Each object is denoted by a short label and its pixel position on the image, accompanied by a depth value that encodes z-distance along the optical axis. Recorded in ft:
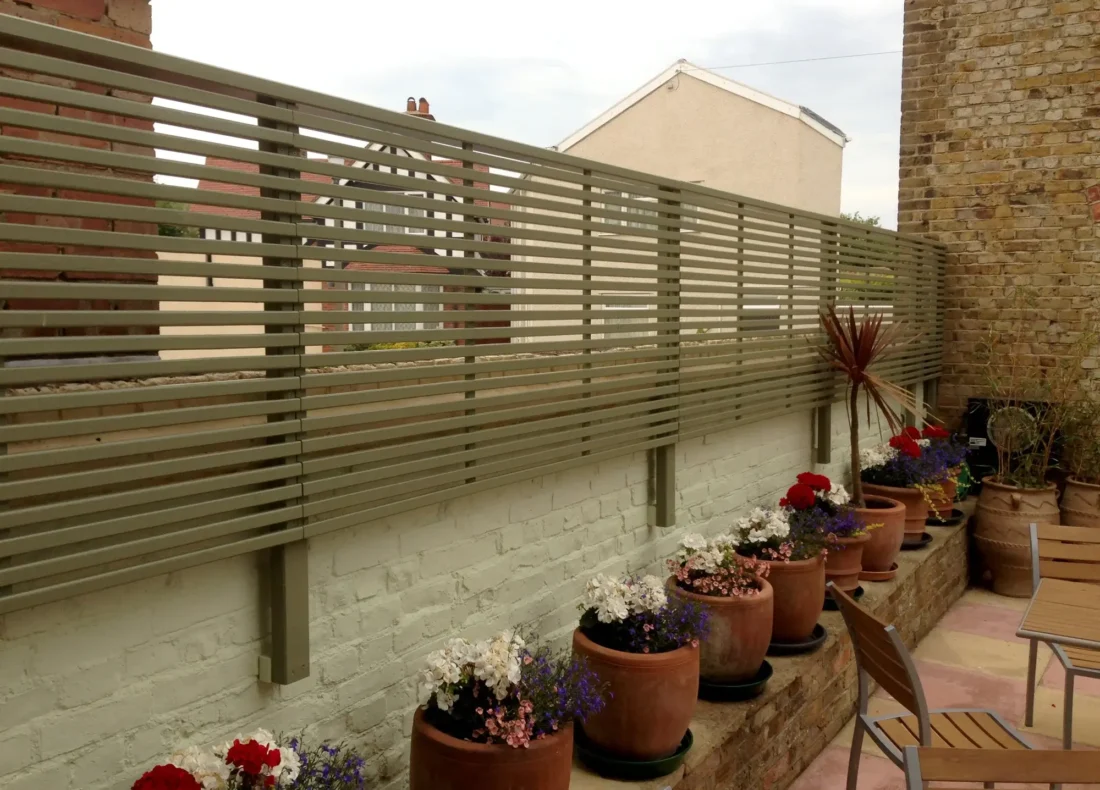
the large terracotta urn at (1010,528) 19.33
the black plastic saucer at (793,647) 11.91
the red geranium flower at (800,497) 13.80
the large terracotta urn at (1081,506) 20.86
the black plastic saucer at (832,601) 13.98
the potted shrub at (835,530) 13.75
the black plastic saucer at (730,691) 10.36
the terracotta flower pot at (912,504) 17.57
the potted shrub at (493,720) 6.75
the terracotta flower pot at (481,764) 6.72
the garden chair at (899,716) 8.00
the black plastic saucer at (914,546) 17.56
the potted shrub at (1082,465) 20.93
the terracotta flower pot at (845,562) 13.88
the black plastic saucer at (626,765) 8.54
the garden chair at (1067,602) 9.70
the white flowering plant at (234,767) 5.27
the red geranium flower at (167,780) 5.04
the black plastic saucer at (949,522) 19.65
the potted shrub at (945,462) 19.24
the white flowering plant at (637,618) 8.99
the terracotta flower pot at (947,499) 19.13
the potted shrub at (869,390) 15.38
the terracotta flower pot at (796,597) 11.86
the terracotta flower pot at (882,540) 15.26
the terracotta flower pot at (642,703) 8.51
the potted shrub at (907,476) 17.65
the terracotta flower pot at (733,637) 10.28
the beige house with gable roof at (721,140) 49.73
